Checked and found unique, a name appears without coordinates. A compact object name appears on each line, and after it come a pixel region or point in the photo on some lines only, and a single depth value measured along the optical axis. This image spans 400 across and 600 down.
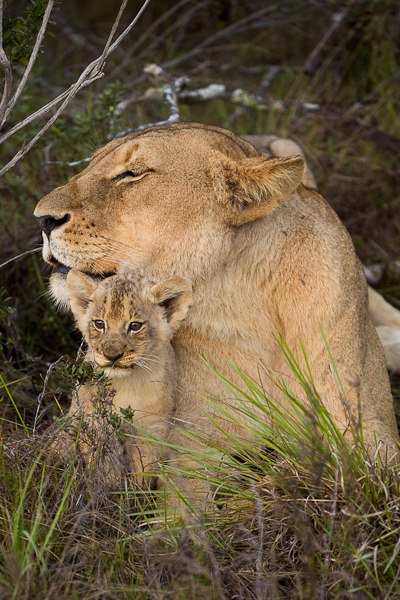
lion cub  6.63
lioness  7.02
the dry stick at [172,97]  9.42
